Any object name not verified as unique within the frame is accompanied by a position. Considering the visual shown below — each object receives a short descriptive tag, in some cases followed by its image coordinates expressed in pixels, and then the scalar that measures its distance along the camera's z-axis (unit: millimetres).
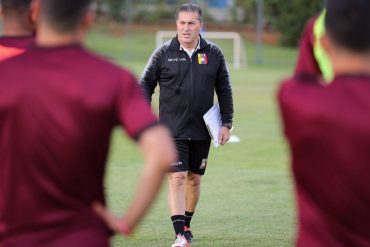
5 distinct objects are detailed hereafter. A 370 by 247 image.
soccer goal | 93625
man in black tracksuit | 20031
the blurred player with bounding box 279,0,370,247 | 8508
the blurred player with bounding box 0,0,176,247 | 8516
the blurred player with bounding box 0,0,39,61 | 10492
